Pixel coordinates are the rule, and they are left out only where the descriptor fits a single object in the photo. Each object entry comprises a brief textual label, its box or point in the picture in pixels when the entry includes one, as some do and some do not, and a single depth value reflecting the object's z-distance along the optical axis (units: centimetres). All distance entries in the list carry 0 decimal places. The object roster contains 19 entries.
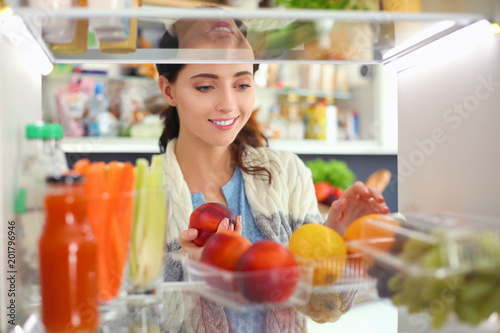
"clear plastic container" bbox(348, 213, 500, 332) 75
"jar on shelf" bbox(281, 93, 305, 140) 396
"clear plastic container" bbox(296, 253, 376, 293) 89
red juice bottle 71
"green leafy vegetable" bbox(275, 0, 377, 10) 93
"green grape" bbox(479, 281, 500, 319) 76
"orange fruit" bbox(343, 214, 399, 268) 87
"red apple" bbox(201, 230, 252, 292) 84
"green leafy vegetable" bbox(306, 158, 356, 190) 330
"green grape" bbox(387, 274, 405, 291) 83
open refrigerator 80
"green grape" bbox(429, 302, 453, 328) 78
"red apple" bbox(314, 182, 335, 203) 304
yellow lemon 90
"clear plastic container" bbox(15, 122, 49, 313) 76
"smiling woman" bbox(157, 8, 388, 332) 149
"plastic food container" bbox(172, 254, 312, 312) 79
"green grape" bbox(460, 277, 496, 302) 76
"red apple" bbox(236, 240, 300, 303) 79
